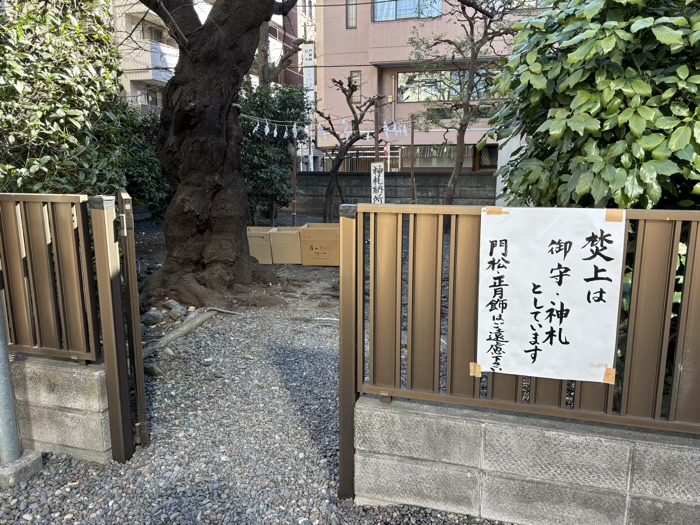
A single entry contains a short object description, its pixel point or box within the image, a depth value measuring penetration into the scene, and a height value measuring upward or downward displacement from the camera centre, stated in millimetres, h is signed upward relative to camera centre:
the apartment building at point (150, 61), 19031 +4864
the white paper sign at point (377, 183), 9391 +14
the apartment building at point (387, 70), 20312 +4697
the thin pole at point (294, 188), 13130 -90
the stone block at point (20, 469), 2848 -1551
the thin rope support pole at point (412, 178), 14326 +151
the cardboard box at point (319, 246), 9658 -1136
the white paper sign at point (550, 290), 2170 -459
